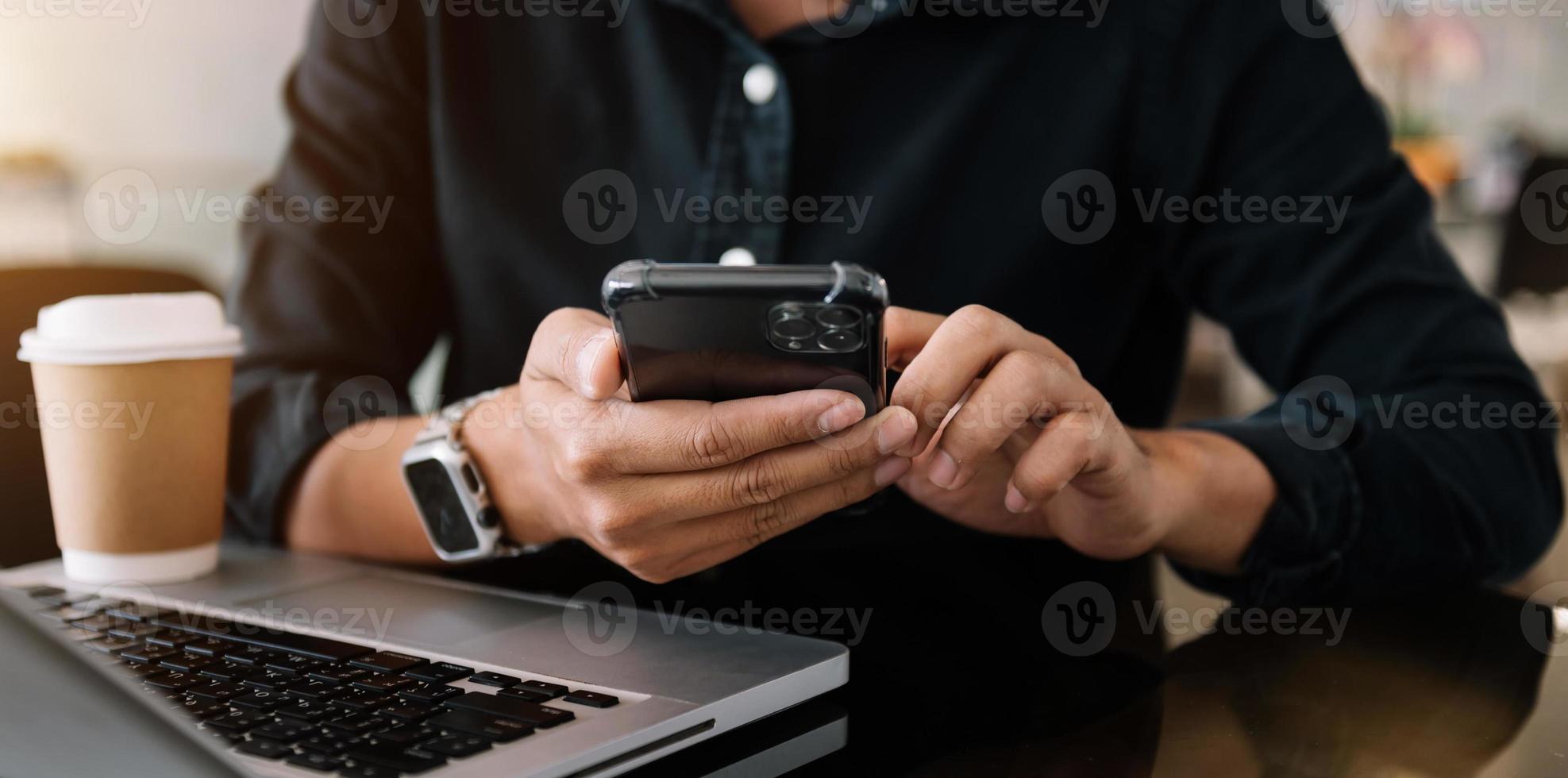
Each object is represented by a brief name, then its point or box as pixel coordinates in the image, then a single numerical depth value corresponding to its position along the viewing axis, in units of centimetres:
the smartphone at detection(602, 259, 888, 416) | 39
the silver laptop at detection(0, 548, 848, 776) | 35
